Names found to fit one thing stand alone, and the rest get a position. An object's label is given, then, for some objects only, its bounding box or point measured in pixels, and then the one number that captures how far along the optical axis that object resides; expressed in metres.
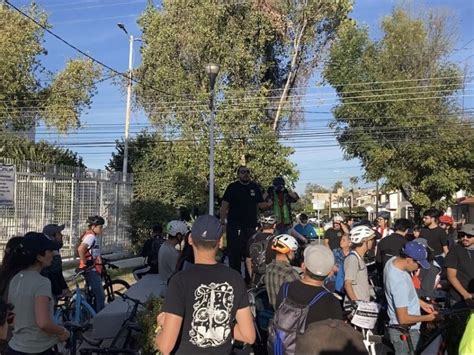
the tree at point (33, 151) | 25.91
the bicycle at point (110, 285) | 10.64
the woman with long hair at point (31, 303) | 3.99
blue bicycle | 8.06
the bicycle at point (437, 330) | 5.50
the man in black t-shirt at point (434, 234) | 11.17
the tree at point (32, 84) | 27.17
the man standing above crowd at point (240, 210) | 9.59
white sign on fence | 14.34
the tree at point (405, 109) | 28.47
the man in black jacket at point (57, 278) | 7.41
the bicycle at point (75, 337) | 5.79
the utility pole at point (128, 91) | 34.07
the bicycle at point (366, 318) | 5.70
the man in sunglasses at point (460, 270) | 7.29
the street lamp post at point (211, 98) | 13.80
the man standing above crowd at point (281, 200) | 10.63
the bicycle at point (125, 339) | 6.03
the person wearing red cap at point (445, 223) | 11.97
